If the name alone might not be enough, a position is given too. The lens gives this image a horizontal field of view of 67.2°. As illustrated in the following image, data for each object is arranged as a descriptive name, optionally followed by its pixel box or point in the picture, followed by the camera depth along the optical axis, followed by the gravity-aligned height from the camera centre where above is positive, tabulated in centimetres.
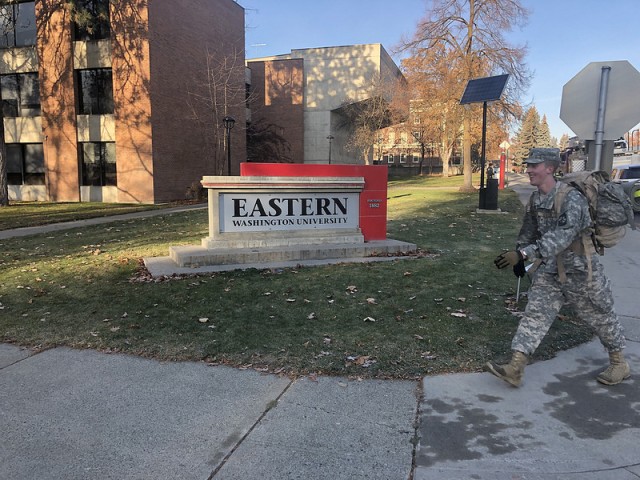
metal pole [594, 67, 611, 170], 509 +69
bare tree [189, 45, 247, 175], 2664 +415
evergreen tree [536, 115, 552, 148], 10662 +887
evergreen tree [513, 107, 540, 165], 10375 +777
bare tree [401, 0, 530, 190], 2469 +676
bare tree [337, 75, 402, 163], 4006 +505
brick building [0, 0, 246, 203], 2309 +345
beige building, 4488 +767
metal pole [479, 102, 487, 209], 1656 -40
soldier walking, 334 -72
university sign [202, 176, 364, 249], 774 -69
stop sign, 502 +80
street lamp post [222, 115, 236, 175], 2289 +227
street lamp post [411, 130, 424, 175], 6200 +460
